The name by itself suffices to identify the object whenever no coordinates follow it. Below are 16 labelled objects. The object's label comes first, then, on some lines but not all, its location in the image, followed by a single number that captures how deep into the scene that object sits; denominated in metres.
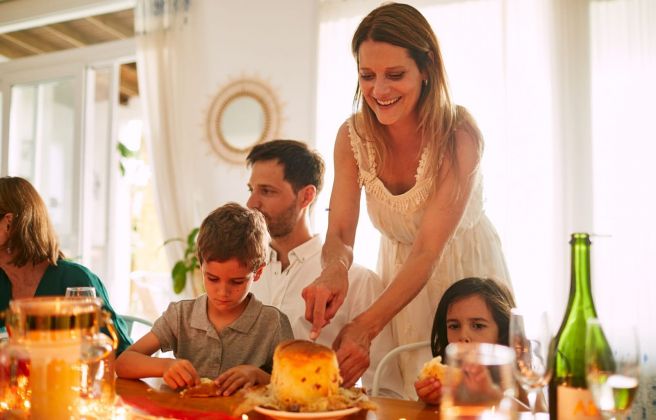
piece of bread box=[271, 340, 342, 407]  1.00
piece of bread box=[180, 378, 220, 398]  1.25
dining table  1.09
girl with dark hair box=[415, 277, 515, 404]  1.72
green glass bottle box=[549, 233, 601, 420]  0.95
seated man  2.04
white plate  0.96
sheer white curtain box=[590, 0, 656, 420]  3.57
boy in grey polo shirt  1.60
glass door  5.66
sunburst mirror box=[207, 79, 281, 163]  4.68
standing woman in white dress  1.64
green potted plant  4.58
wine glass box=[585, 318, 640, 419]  0.92
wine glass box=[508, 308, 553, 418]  0.98
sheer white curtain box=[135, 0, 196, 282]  4.93
